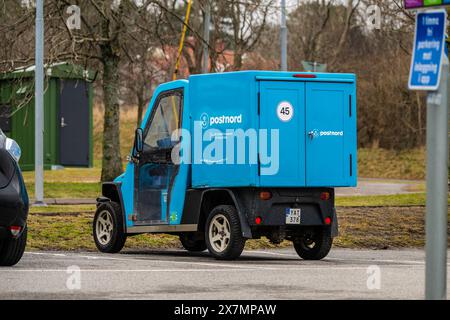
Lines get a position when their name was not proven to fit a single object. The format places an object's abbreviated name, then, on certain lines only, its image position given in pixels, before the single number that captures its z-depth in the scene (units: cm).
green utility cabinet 3841
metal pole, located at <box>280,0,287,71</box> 3172
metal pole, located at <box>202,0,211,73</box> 3017
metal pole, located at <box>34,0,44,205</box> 2383
